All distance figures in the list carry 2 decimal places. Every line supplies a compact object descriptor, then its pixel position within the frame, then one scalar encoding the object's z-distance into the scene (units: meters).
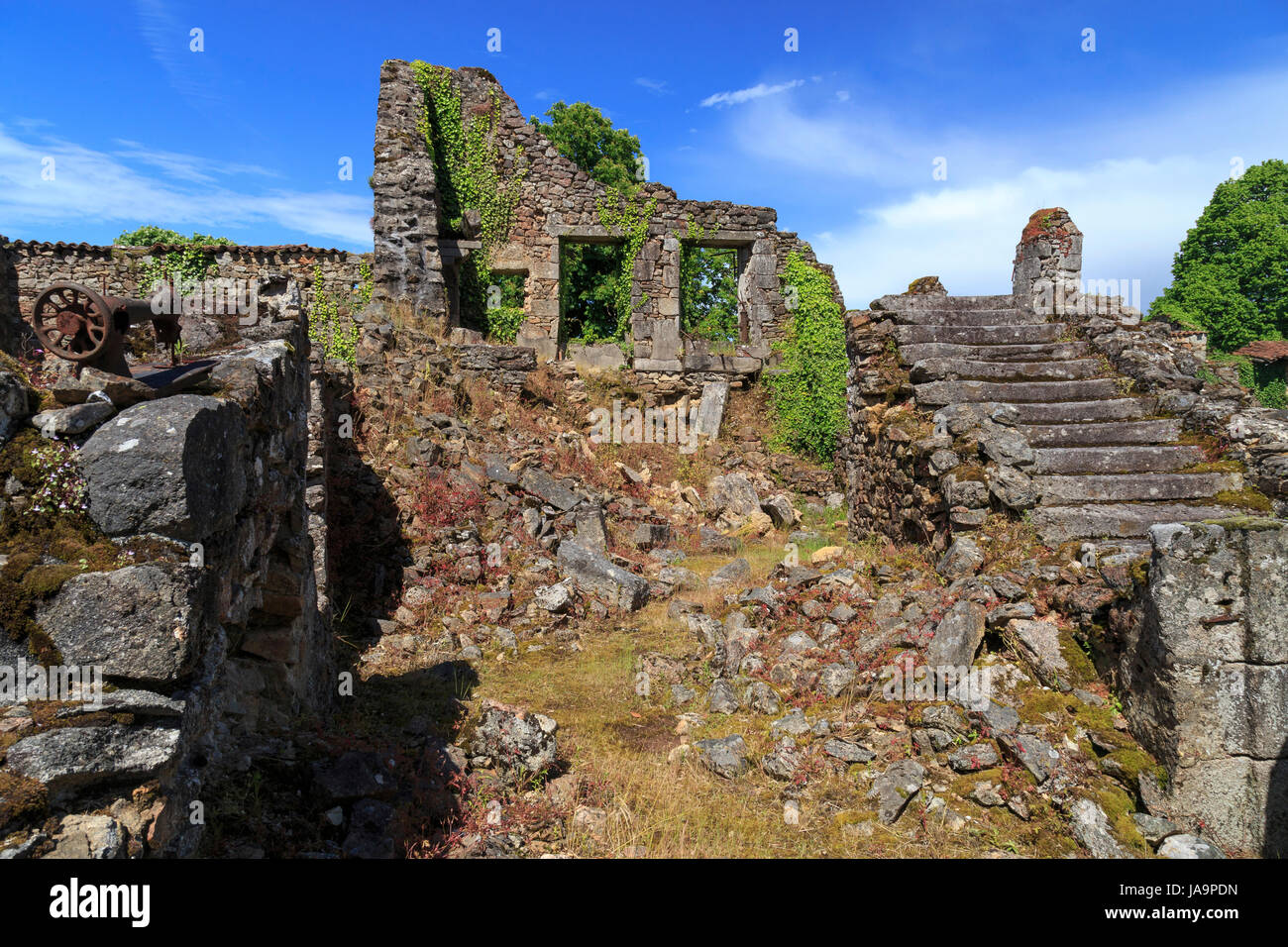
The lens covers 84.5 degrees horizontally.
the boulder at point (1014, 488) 6.50
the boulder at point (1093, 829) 3.85
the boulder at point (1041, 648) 4.99
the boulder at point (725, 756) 4.91
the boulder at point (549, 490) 9.86
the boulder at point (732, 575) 8.76
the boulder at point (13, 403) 2.19
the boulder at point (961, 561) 6.23
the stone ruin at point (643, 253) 15.38
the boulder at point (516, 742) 4.68
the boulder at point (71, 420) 2.25
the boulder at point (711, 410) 14.70
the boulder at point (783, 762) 4.80
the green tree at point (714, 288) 22.34
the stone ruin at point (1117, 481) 4.01
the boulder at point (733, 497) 12.25
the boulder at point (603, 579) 8.38
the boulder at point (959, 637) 5.24
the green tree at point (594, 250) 16.51
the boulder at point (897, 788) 4.32
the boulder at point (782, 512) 12.09
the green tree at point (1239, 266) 27.73
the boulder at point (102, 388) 2.35
